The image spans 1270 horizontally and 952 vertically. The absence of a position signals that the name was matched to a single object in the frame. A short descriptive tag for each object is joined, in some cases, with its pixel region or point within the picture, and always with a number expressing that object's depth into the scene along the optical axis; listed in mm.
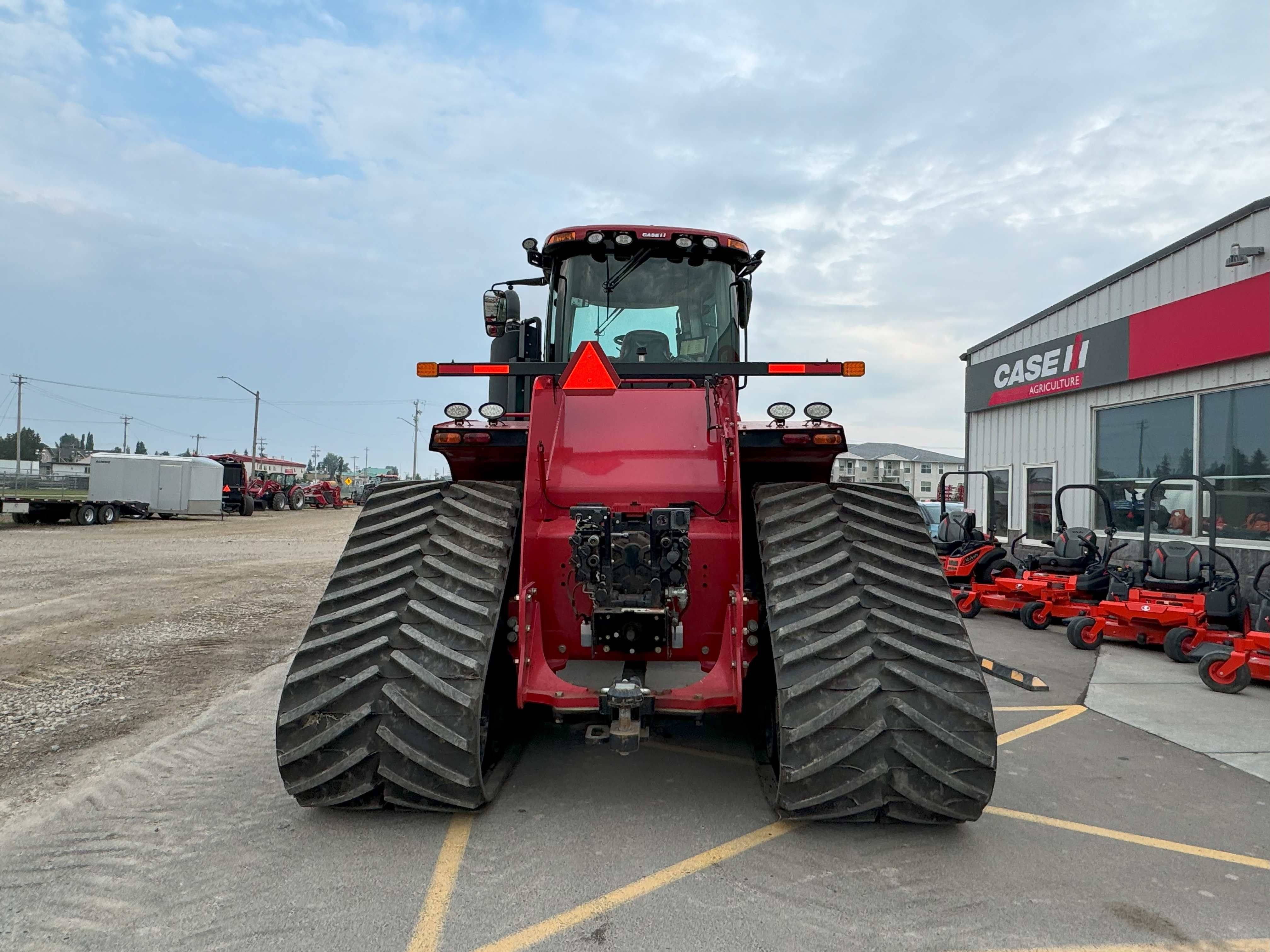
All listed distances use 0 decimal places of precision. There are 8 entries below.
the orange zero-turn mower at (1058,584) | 11000
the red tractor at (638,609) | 3422
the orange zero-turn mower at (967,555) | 12961
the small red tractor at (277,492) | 46031
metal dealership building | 10562
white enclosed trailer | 29109
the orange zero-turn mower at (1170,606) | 8789
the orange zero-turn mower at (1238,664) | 7180
